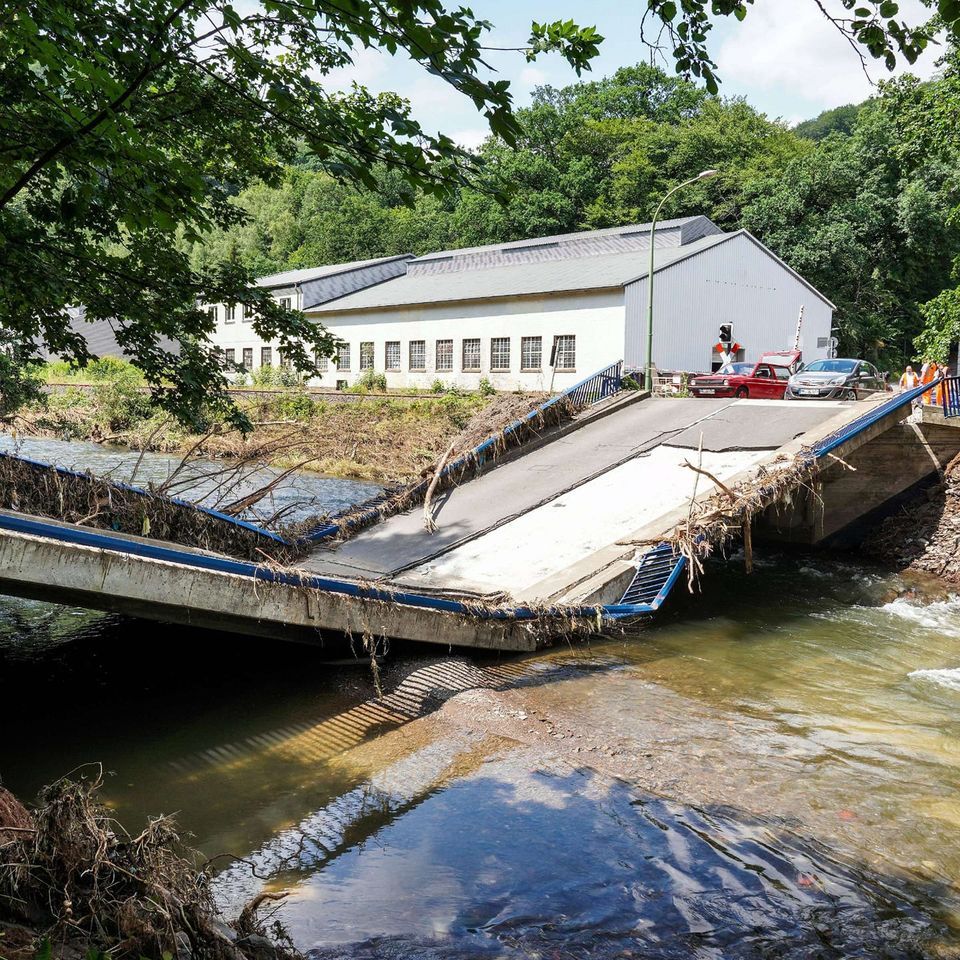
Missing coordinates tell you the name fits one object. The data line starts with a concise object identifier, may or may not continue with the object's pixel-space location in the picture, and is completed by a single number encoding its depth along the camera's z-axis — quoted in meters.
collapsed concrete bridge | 7.35
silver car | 21.50
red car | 25.50
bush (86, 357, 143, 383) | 40.30
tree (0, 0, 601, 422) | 4.32
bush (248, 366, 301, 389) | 45.91
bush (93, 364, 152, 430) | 35.00
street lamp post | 21.53
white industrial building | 35.50
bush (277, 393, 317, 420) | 35.97
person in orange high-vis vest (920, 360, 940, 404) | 24.38
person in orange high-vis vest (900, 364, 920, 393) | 25.85
